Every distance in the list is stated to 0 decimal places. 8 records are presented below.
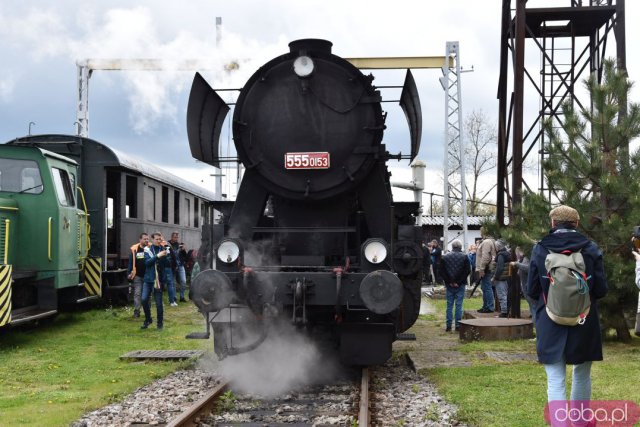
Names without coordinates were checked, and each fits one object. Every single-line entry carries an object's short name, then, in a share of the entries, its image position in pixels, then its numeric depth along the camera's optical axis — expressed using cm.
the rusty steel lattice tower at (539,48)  1224
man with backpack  456
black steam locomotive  677
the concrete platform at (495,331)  998
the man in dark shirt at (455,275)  1133
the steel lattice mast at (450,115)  2247
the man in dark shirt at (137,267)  1171
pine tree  890
